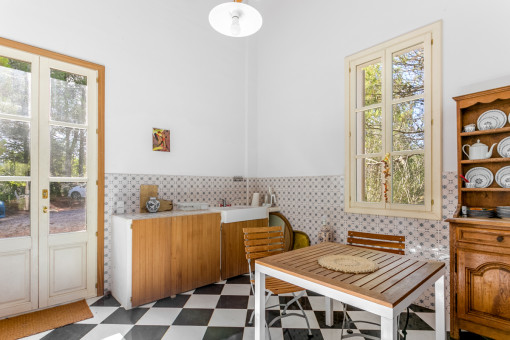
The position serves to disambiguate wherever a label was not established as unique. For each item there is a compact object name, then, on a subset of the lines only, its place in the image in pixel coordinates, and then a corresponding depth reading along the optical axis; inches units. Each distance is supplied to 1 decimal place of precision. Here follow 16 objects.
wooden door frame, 128.5
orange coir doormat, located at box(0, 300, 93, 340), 97.3
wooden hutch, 84.2
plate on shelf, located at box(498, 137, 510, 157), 95.7
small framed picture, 147.4
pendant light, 73.3
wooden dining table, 53.0
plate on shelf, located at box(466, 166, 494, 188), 99.0
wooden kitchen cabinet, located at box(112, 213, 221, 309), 114.7
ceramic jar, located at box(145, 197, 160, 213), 135.2
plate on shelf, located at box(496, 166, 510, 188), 95.9
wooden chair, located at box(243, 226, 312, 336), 95.0
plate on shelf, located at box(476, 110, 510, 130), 97.3
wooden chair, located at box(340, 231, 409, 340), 97.3
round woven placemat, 68.7
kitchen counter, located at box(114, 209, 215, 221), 119.7
